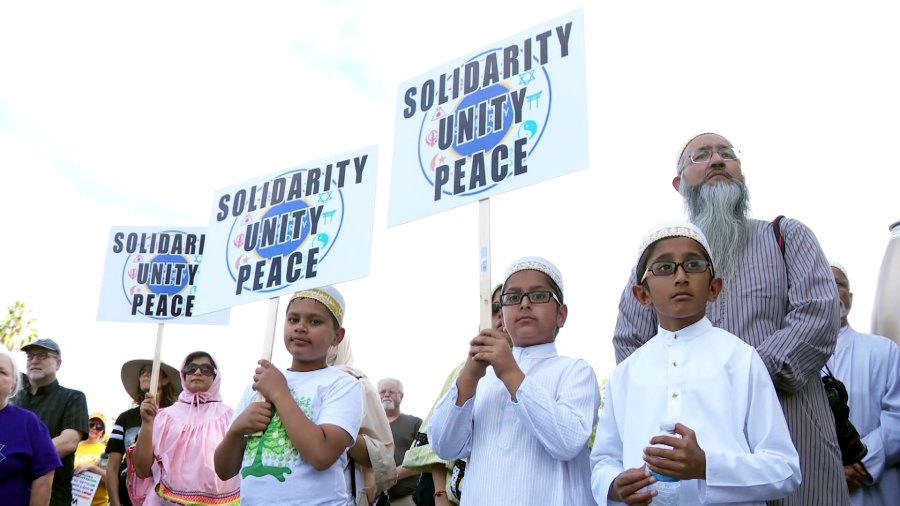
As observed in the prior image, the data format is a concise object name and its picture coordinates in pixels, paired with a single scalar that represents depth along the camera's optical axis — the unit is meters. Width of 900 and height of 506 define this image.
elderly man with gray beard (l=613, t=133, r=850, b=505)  2.93
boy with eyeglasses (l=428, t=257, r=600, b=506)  3.01
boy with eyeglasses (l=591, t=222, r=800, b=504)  2.37
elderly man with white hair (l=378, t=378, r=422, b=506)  6.54
